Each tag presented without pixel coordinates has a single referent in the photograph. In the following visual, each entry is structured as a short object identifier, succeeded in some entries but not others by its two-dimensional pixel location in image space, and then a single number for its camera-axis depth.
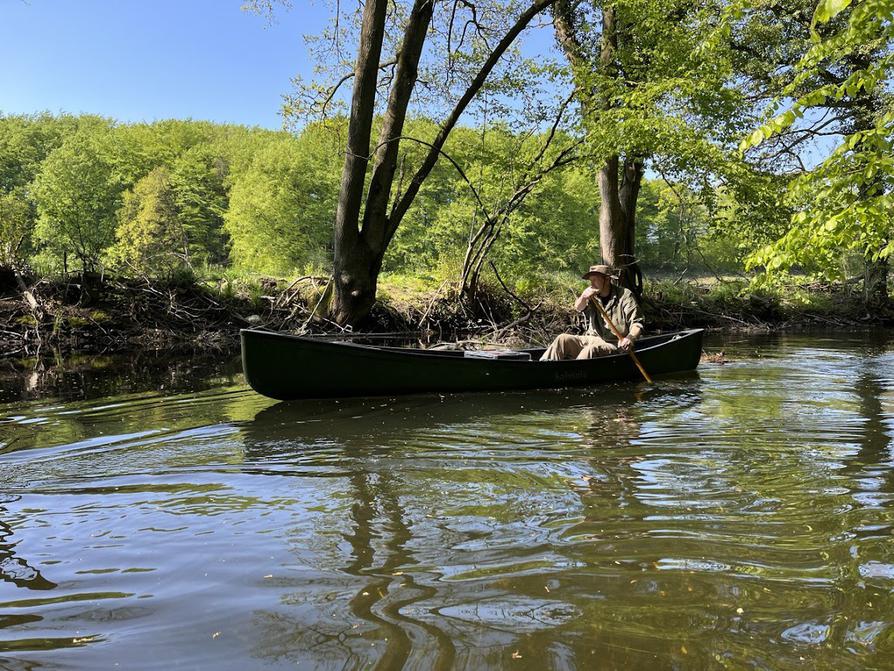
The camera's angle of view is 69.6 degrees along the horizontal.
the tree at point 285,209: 32.41
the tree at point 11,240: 12.54
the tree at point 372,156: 10.44
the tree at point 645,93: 10.77
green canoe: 6.55
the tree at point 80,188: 31.89
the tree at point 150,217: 31.30
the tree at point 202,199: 36.41
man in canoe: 8.25
